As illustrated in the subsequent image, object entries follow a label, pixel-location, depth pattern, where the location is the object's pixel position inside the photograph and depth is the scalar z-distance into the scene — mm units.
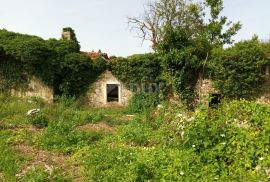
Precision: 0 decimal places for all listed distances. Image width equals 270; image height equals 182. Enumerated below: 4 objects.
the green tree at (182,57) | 9914
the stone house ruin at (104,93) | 10996
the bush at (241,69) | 9161
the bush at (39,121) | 6627
